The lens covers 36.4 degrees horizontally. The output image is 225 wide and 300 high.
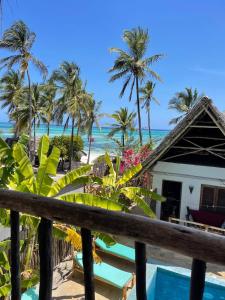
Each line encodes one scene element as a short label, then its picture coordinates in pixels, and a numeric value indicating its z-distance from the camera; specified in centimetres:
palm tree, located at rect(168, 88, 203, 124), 4326
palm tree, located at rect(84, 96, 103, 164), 3684
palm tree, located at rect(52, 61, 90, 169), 3231
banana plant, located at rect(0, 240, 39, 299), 520
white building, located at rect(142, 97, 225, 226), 1203
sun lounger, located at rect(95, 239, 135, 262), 954
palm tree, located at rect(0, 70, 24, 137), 3800
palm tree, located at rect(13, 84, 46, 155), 3334
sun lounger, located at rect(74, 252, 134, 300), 795
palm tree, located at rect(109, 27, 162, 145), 3072
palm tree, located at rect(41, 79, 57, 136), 3661
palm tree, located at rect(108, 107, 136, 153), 3244
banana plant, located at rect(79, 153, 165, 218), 745
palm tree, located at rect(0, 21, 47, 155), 2712
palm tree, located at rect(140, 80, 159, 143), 3940
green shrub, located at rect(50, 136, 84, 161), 3078
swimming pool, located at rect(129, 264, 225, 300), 785
